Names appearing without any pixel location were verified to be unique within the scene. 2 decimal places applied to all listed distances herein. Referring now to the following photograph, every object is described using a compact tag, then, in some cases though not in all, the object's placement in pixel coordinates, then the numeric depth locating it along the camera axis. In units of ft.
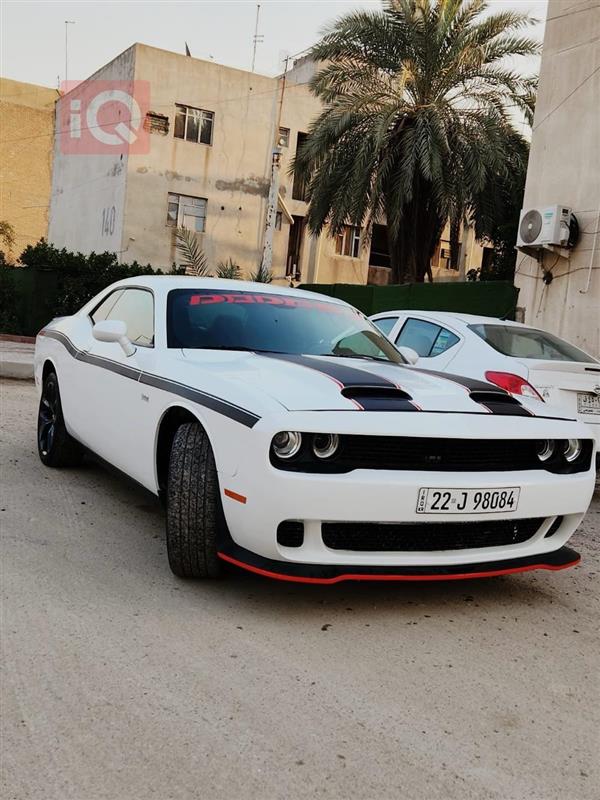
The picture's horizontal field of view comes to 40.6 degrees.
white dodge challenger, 10.57
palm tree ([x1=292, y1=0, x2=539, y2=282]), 59.93
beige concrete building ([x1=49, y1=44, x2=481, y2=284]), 94.63
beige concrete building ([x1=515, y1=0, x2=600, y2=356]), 39.75
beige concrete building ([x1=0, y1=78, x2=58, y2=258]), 122.42
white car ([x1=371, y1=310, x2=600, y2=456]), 20.98
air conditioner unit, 39.75
